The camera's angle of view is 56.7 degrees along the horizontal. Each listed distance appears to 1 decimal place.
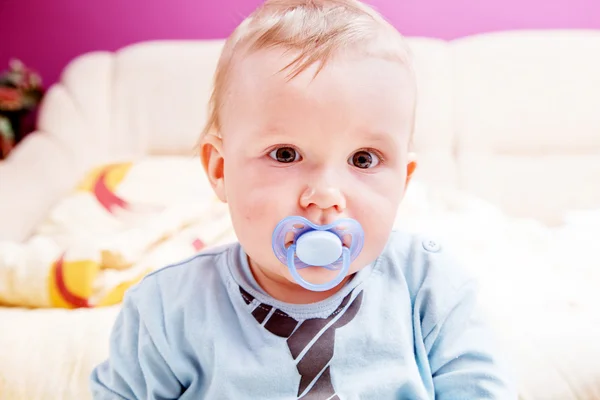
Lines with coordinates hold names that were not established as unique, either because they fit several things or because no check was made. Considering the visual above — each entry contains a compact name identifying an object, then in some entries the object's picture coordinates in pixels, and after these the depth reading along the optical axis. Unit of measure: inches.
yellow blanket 46.7
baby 23.7
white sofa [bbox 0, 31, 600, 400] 75.0
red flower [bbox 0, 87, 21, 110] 85.4
